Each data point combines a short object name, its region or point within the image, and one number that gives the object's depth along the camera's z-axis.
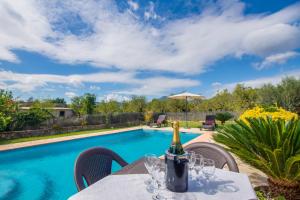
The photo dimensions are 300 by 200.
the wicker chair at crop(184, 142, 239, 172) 1.61
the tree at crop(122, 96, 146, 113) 19.23
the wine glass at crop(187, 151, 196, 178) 1.24
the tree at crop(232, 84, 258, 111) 15.62
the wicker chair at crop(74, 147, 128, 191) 1.44
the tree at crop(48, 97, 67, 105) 38.04
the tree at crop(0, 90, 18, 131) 7.63
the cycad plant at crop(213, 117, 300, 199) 1.67
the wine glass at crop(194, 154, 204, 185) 1.21
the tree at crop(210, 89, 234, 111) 18.66
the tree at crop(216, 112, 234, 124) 11.27
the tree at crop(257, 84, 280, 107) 12.00
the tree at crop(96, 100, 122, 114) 18.23
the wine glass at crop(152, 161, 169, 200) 0.96
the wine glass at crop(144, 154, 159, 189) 1.15
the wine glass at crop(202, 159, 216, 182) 1.20
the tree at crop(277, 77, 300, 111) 11.15
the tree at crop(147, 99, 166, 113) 21.24
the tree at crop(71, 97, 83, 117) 18.09
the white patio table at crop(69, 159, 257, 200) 0.98
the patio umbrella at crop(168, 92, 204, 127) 10.93
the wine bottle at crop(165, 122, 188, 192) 1.01
